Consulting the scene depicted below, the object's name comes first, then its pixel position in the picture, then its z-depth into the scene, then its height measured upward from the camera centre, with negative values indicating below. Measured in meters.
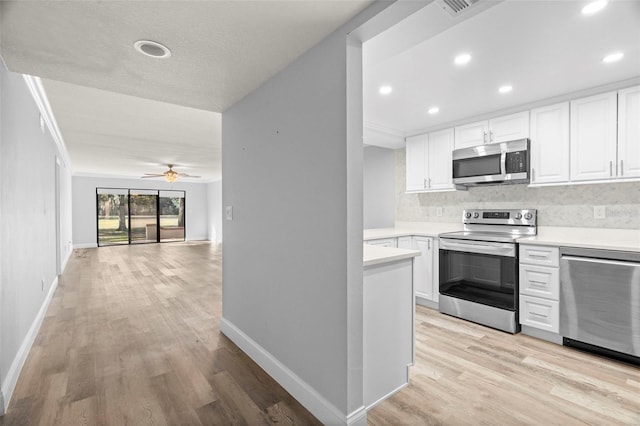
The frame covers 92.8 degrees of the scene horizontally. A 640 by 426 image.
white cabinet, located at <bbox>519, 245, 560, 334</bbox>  2.67 -0.71
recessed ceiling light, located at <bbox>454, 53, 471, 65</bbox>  2.18 +1.11
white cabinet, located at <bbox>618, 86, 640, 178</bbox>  2.55 +0.65
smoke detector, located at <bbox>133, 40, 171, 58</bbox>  1.70 +0.94
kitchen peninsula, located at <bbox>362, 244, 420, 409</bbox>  1.76 -0.68
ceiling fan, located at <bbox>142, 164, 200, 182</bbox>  7.15 +0.86
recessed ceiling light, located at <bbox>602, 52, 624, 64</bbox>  2.17 +1.10
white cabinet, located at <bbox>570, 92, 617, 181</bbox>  2.67 +0.65
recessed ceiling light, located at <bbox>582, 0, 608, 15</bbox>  1.62 +1.09
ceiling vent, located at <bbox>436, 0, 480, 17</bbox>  1.29 +0.89
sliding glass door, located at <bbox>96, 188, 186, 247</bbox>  10.36 -0.15
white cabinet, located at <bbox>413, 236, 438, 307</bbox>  3.57 -0.70
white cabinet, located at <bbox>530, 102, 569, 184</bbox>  2.92 +0.65
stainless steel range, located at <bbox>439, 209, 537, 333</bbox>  2.92 -0.61
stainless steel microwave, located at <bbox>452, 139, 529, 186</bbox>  3.13 +0.50
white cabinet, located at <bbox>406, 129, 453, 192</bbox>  3.81 +0.64
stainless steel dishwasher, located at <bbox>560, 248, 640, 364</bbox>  2.28 -0.73
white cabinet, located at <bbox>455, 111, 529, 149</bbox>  3.18 +0.88
